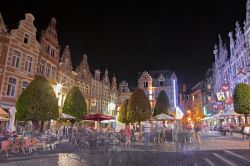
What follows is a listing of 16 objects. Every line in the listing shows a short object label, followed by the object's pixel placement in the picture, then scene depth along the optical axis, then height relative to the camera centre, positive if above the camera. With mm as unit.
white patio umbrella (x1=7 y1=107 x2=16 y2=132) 17362 -643
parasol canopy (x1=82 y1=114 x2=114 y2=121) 16767 -165
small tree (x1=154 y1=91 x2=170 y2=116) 23648 +1759
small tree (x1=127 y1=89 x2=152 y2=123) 19065 +913
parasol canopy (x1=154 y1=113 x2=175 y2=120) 17980 -35
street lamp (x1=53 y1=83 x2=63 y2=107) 24300 +2630
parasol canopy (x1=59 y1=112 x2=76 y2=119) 16335 -135
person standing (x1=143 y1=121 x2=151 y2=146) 14201 -1300
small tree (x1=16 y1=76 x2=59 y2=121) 13861 +961
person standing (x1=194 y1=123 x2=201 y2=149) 14216 -1094
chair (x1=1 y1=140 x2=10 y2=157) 9833 -1816
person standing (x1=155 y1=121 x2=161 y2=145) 15113 -1726
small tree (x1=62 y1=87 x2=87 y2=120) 19721 +1240
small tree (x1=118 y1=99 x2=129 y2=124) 21623 +360
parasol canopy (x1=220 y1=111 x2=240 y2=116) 20961 +508
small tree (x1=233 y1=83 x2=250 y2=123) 18943 +2135
